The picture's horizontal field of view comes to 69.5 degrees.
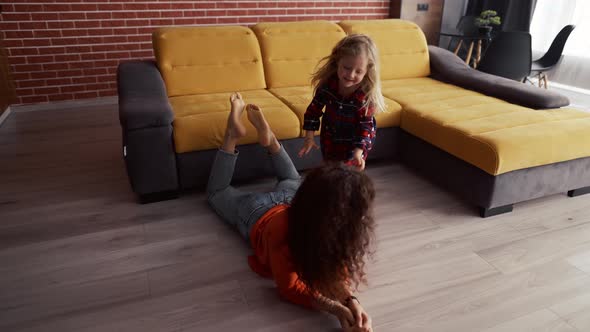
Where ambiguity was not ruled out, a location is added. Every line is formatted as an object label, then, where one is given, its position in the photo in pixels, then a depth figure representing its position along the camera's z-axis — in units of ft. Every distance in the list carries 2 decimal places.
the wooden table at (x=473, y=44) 14.34
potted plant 14.53
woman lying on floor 3.86
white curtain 15.07
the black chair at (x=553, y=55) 13.05
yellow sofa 6.82
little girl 5.99
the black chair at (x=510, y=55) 11.81
